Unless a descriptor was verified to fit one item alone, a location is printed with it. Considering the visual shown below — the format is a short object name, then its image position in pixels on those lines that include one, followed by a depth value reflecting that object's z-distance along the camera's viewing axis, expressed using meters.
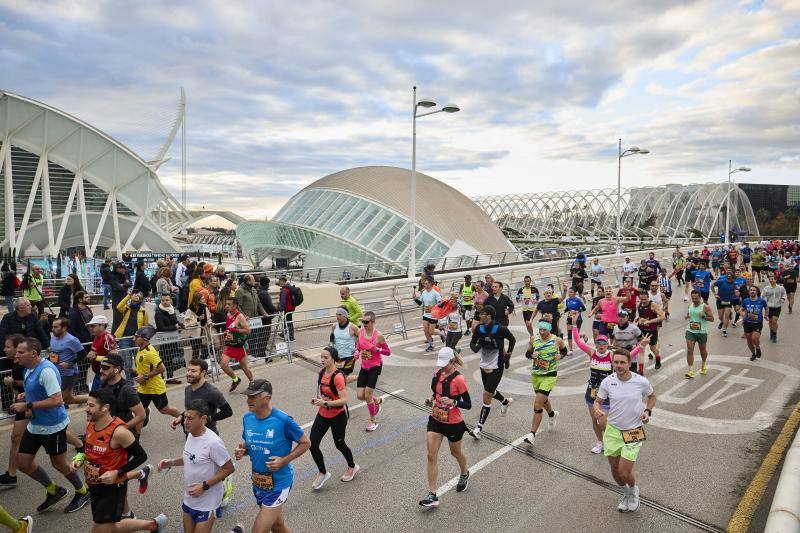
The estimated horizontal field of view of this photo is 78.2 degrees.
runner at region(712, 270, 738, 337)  13.07
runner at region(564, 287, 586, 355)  10.48
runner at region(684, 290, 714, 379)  9.31
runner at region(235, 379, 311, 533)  3.87
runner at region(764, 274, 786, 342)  12.05
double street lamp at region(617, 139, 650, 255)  27.91
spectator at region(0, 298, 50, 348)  6.89
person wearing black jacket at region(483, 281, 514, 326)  9.31
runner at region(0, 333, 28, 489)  5.34
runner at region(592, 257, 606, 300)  15.98
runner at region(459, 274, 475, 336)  12.78
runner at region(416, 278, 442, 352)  11.59
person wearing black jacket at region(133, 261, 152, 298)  12.25
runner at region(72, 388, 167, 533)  3.87
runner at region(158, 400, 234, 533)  3.79
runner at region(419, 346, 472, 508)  4.98
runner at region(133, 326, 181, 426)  6.16
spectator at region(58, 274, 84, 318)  9.98
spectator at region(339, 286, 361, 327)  9.43
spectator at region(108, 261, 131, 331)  11.27
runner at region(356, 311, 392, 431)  7.27
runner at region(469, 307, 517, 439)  6.89
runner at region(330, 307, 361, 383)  7.44
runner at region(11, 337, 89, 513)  4.80
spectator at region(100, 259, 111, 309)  13.23
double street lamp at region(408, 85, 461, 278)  16.97
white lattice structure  85.62
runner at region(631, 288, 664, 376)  9.45
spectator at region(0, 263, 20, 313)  12.59
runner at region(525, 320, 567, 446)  6.41
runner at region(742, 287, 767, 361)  10.48
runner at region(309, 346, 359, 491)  5.23
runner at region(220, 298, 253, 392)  8.20
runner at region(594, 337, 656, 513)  4.81
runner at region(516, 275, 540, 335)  11.83
